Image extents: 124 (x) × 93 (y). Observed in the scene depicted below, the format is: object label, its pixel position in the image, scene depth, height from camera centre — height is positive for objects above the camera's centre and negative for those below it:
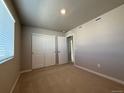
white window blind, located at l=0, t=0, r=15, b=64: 1.30 +0.33
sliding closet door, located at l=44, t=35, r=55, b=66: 4.39 -0.22
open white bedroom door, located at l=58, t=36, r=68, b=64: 4.95 -0.24
